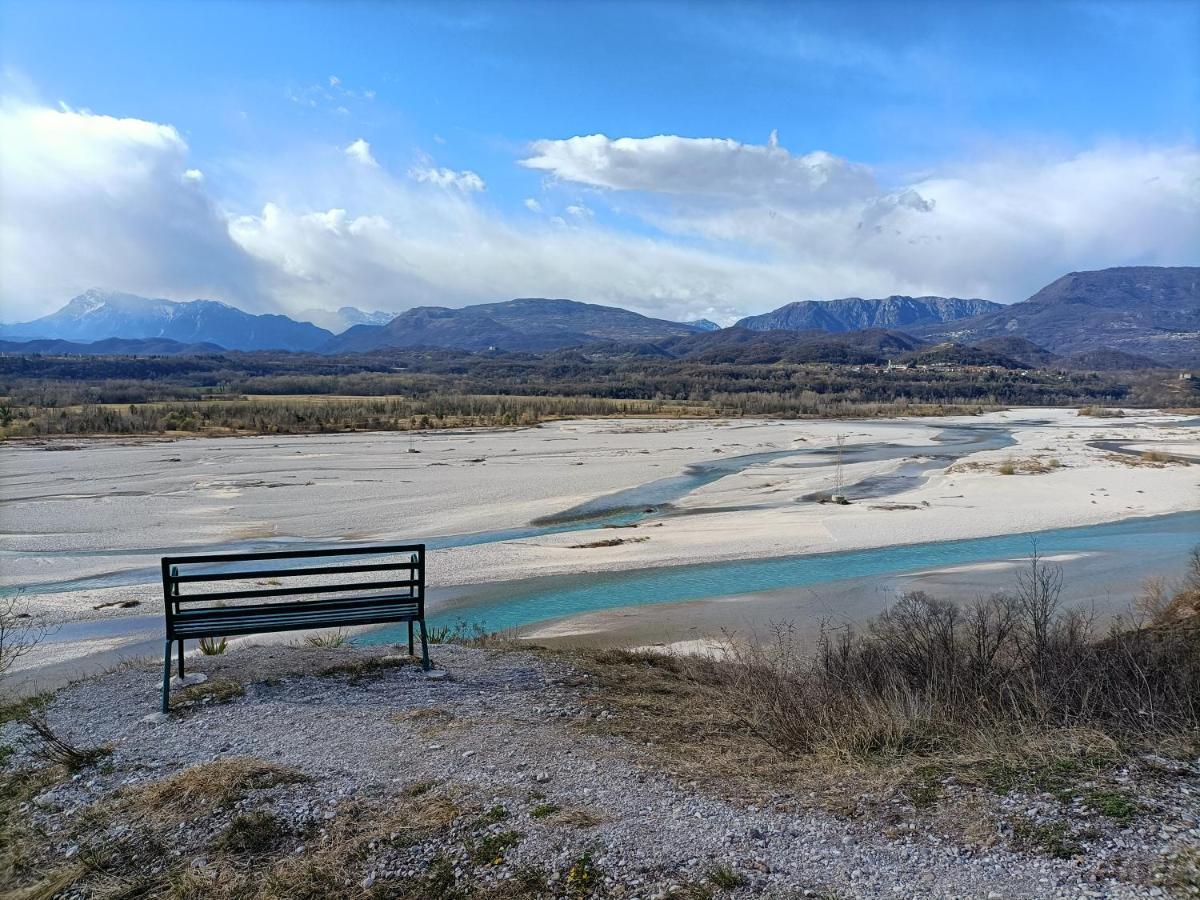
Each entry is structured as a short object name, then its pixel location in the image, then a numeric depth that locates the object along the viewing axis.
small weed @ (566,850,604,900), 3.78
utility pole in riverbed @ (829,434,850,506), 30.06
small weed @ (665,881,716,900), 3.71
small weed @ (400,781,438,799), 4.78
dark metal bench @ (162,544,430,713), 6.79
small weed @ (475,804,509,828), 4.42
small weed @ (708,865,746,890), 3.80
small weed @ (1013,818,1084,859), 4.01
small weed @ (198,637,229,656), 8.70
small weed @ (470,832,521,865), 4.05
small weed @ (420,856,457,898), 3.80
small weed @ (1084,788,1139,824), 4.32
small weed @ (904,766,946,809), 4.63
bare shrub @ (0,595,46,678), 12.38
